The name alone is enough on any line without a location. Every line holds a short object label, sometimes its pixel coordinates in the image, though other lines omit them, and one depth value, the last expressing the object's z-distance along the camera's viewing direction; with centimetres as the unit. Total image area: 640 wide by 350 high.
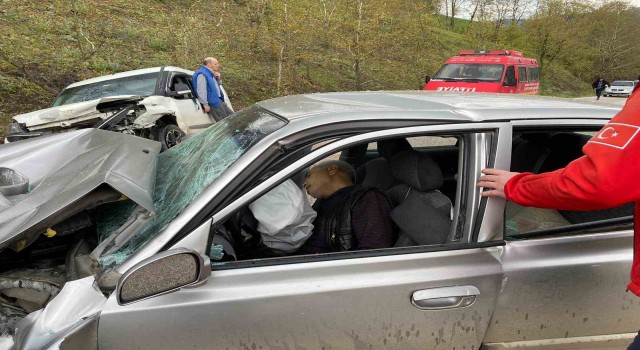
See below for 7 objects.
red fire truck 1267
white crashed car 628
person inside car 204
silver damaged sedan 151
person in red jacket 133
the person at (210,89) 822
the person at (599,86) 2900
